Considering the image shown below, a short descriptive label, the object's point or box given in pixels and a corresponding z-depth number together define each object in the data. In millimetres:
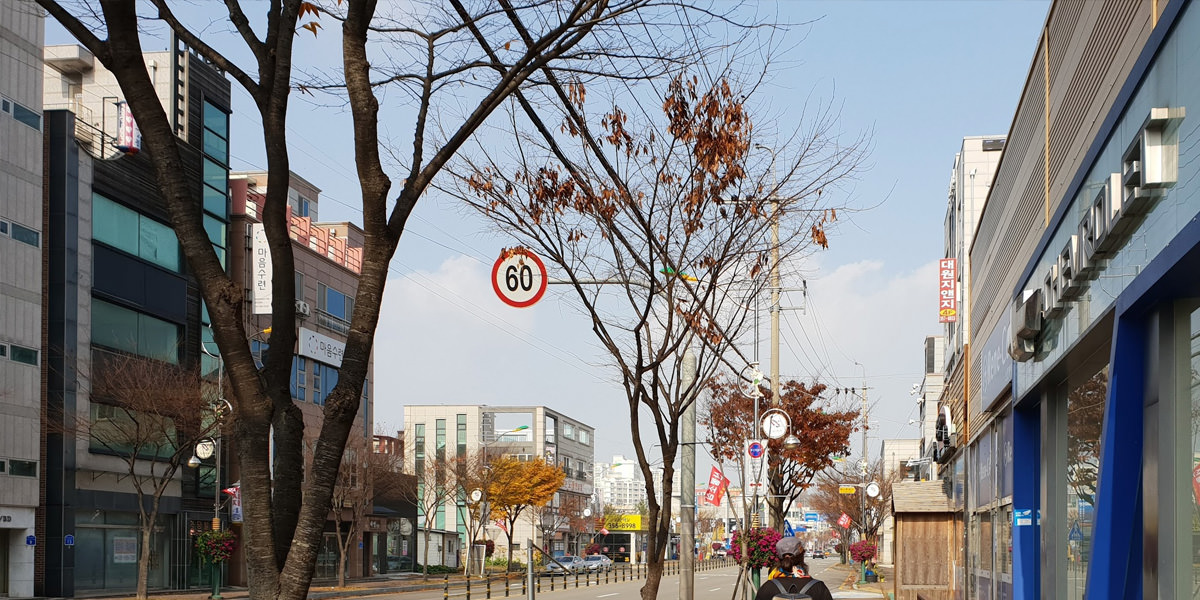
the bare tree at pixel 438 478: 73688
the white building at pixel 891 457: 106062
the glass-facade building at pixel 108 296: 42844
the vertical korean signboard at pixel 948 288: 51938
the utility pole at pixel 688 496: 22656
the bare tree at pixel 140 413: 41969
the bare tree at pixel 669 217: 14586
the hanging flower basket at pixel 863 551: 55625
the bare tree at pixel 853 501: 79500
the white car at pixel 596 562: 86688
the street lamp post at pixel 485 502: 70812
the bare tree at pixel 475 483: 70125
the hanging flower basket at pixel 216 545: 44844
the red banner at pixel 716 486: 33844
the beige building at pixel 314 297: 55969
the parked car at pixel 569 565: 81000
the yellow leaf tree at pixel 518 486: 74812
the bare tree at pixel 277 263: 5879
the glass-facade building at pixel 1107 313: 6406
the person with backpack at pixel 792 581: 8453
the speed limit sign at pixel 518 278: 15875
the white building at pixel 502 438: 113312
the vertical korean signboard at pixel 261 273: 54312
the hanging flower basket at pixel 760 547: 27344
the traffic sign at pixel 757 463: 29797
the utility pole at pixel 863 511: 69875
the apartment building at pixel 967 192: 49844
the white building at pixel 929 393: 70688
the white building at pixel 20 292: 40250
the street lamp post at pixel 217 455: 43469
